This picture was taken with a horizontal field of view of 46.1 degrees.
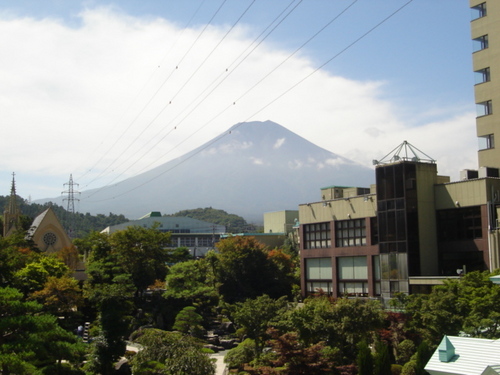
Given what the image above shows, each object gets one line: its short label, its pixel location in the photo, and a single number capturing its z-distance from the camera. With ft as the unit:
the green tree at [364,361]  68.59
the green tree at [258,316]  84.89
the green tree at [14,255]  75.83
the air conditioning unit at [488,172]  103.86
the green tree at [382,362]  68.28
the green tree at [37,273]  107.04
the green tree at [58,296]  100.99
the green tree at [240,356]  81.27
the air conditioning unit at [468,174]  105.29
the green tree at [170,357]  72.28
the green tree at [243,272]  133.28
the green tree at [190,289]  118.01
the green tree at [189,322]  103.19
